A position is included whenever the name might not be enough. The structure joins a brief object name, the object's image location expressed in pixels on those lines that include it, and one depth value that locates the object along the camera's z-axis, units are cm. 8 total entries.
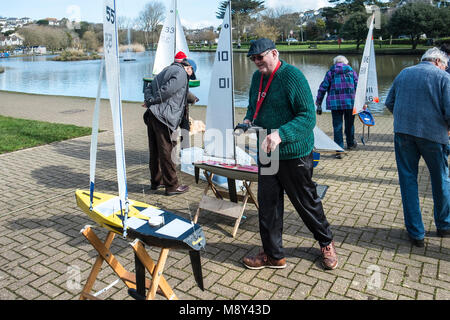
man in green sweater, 301
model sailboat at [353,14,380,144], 731
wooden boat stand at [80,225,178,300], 250
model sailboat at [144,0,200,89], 770
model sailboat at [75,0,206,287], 239
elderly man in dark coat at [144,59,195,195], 519
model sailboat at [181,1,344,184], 436
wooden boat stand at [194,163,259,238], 406
